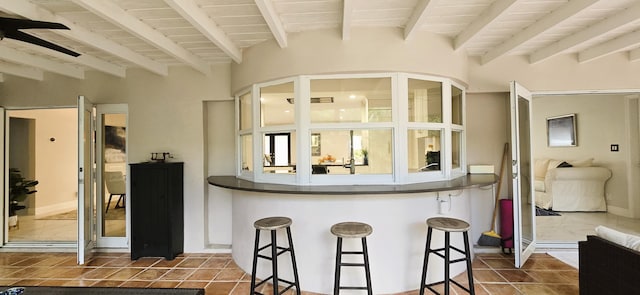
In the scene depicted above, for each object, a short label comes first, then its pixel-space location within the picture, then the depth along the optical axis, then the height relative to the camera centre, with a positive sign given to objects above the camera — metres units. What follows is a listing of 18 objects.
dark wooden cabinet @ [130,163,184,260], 3.45 -0.68
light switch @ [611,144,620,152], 5.06 -0.02
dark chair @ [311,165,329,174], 2.97 -0.19
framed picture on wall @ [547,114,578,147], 5.92 +0.34
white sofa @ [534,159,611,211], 5.22 -0.74
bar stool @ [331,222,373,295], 2.26 -0.69
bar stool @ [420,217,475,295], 2.31 -0.75
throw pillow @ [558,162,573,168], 5.72 -0.35
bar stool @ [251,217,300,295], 2.41 -0.79
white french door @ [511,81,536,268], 3.04 -0.30
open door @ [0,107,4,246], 3.94 -0.50
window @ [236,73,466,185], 2.89 +0.21
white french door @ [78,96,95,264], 3.28 -0.28
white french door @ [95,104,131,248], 3.82 -0.20
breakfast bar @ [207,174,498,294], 2.64 -0.70
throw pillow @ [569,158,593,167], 5.55 -0.30
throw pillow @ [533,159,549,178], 6.03 -0.41
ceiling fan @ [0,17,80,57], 1.97 +0.88
